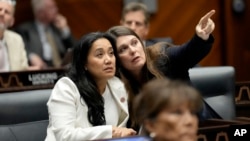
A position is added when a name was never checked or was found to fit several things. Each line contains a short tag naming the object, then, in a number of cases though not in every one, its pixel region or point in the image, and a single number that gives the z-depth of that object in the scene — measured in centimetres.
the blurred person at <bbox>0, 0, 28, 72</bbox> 790
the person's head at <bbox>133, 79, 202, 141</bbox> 298
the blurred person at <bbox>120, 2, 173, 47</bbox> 818
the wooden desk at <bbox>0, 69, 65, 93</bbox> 629
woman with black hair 479
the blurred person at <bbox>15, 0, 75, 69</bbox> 942
